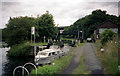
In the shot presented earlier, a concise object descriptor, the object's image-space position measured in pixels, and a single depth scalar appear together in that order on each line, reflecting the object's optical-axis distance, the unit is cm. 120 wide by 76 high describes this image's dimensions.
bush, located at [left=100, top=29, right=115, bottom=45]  2215
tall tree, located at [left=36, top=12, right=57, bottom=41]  4066
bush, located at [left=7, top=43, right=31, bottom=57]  3134
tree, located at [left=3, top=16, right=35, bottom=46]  3323
